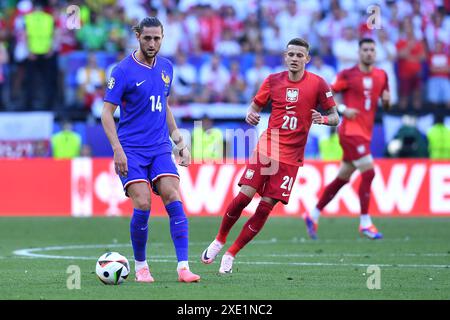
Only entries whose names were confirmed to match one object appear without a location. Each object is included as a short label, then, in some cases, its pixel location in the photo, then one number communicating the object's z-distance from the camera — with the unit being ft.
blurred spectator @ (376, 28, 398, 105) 81.56
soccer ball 32.94
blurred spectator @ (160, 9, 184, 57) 81.87
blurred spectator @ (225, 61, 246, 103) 78.95
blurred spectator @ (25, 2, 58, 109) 80.33
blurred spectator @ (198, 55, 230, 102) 79.05
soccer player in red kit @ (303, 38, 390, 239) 54.75
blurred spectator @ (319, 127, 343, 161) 76.99
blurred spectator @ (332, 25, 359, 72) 81.20
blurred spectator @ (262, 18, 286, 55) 83.46
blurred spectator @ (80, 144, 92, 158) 76.16
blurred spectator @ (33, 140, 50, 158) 76.69
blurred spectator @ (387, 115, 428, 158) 76.07
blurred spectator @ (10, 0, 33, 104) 80.79
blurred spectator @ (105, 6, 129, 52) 82.43
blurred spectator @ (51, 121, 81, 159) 76.13
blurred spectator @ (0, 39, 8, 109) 80.69
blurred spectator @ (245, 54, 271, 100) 79.30
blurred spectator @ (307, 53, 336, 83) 79.40
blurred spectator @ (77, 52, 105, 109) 78.59
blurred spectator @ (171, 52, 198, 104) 78.23
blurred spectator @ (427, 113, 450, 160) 77.61
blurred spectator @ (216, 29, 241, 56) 82.79
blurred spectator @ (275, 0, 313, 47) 83.92
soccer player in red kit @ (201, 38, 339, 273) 37.73
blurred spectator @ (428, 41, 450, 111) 81.97
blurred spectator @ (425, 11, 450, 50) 84.94
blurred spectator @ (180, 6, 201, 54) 83.20
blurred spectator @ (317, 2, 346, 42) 84.17
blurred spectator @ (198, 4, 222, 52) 83.56
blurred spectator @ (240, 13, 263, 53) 82.99
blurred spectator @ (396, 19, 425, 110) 81.61
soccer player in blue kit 33.47
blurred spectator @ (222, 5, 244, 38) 84.33
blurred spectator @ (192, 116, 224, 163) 73.31
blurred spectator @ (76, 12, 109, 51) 82.58
